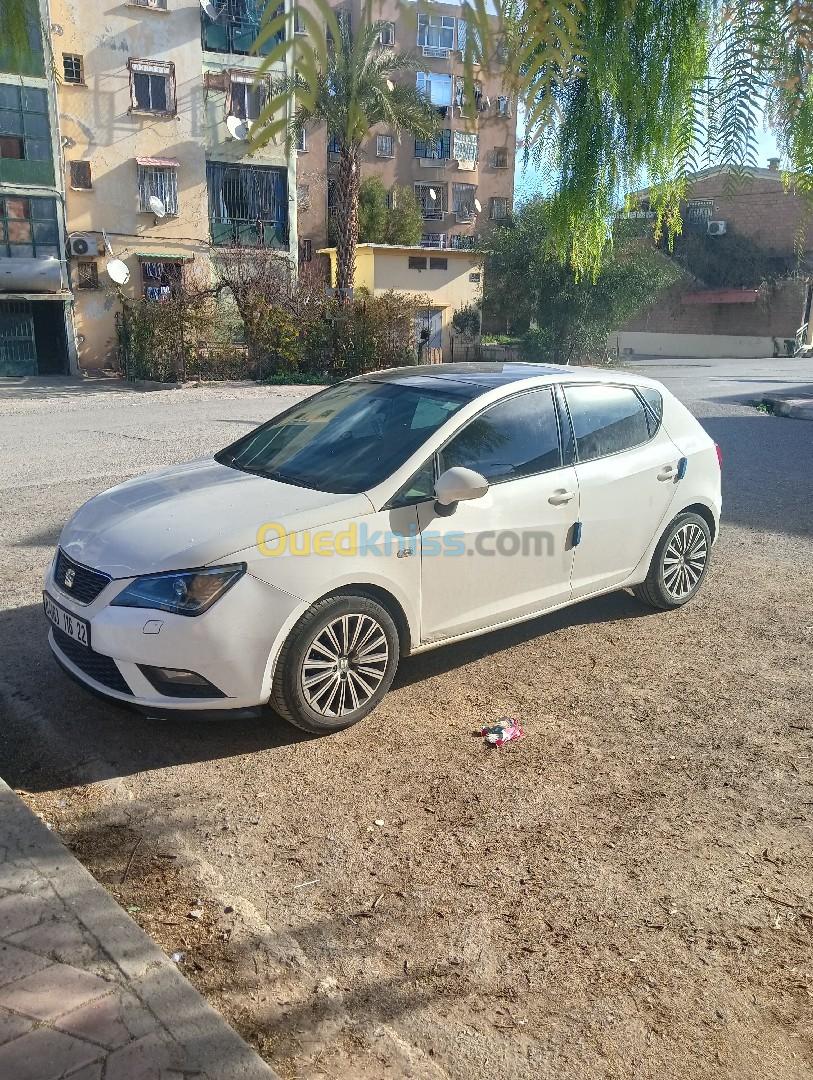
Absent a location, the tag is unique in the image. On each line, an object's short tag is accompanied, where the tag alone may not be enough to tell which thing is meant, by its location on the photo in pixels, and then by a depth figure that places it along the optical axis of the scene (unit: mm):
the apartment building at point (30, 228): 27703
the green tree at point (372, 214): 43656
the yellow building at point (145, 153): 29250
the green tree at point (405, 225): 44406
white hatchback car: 4035
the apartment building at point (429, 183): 43938
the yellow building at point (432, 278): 34094
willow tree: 2270
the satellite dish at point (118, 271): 29578
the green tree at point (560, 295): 30625
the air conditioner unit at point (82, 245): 29328
